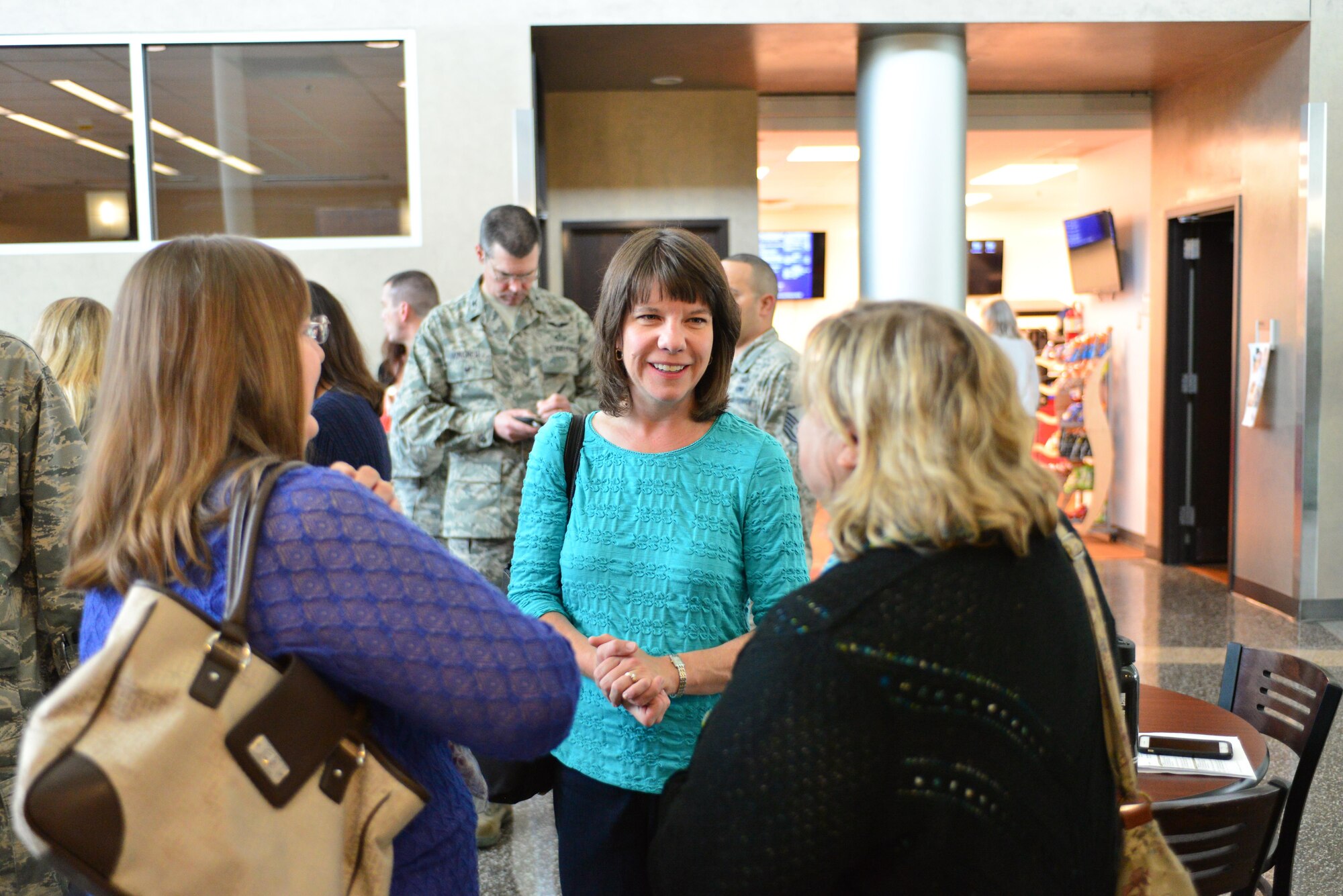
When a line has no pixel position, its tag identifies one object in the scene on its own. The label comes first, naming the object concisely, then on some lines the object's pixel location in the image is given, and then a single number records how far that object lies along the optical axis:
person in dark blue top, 2.50
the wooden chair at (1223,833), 1.65
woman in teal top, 1.56
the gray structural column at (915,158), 6.08
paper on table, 2.00
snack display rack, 8.66
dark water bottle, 1.69
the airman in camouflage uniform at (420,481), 3.55
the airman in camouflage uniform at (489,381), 3.38
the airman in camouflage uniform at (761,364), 3.51
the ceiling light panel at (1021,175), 10.23
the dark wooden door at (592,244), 7.20
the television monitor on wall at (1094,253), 8.46
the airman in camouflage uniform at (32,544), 1.89
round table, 1.92
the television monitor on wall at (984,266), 12.94
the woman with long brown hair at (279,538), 0.98
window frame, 5.55
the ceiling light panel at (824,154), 9.43
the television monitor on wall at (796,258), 12.20
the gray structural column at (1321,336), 5.94
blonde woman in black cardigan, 0.99
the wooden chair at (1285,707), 2.17
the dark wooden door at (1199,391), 7.58
